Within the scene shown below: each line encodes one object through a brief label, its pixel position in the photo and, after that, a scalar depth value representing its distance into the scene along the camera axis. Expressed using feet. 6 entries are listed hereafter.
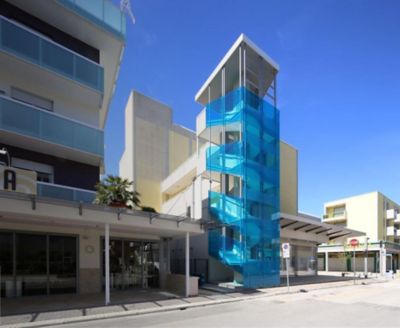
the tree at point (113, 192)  52.31
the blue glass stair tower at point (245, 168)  72.64
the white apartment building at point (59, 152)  46.70
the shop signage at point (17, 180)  41.45
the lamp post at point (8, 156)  48.27
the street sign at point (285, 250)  66.69
